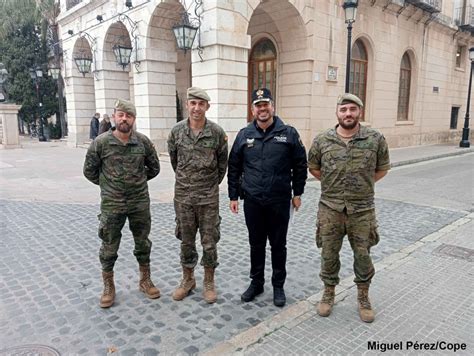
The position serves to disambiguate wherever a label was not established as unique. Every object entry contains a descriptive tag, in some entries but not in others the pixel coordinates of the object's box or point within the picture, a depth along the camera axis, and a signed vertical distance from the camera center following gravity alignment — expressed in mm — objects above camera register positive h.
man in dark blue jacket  3584 -630
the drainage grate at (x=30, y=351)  2939 -1862
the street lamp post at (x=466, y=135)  20328 -951
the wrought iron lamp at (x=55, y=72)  21750 +2489
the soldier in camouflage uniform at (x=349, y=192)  3344 -683
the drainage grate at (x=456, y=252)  4984 -1847
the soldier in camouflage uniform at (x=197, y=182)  3730 -666
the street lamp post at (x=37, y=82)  24558 +2230
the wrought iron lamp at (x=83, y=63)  17594 +2445
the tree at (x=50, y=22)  26638 +6874
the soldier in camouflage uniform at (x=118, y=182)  3668 -660
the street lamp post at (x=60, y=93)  21828 +1401
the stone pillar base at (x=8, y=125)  18703 -510
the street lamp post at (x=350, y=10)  10680 +3044
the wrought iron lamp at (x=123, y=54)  14070 +2334
